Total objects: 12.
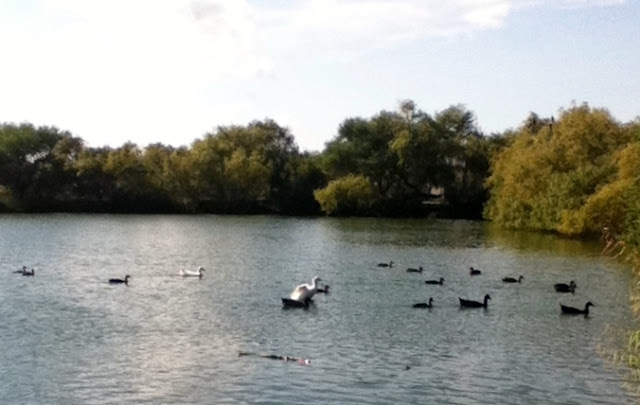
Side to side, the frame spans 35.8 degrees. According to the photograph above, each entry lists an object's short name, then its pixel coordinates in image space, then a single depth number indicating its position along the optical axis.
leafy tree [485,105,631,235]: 61.91
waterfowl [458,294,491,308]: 31.34
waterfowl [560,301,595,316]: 29.89
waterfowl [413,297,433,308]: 31.14
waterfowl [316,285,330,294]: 34.59
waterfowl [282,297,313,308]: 30.80
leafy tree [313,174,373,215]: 94.75
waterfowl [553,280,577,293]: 35.30
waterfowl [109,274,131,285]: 36.41
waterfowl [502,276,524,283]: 38.14
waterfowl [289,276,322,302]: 31.34
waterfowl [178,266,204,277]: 39.56
